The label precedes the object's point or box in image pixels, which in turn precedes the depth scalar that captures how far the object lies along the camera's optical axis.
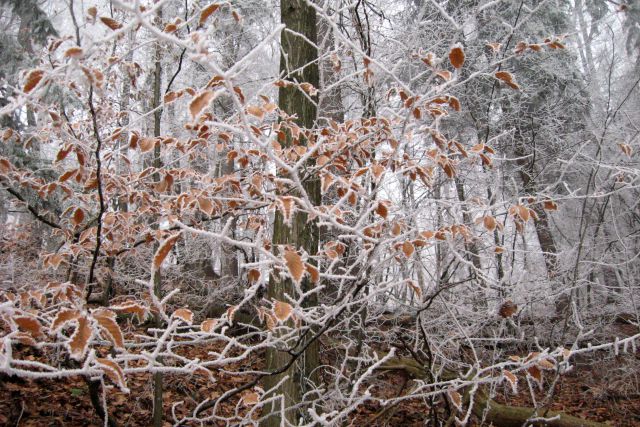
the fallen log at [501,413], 4.07
